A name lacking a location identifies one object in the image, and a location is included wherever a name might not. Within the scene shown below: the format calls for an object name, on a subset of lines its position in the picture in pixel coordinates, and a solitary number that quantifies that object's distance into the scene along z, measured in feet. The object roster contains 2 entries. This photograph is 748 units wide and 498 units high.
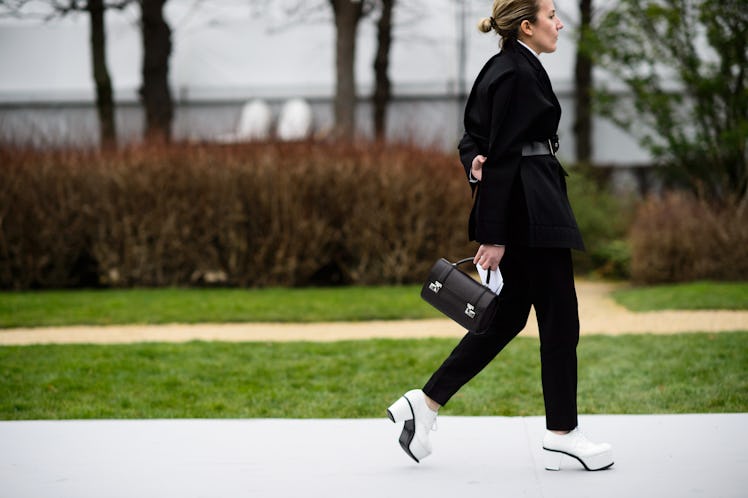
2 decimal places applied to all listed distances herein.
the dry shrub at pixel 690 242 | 80.69
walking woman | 25.48
